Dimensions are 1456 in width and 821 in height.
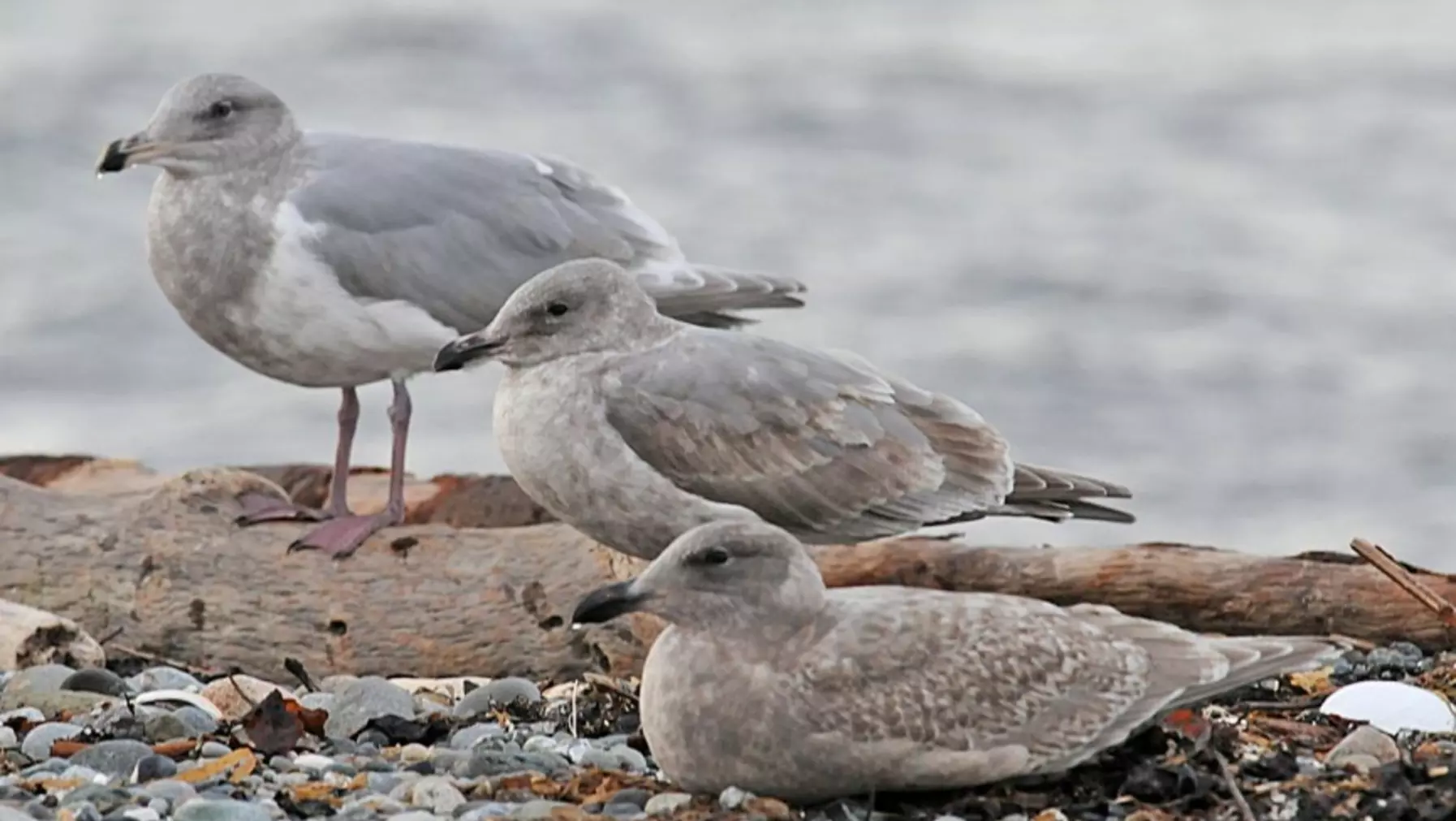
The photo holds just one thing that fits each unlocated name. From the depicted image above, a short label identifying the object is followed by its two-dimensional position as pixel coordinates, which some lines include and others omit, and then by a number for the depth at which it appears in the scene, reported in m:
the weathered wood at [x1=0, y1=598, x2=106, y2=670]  14.17
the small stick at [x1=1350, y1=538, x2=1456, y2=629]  13.37
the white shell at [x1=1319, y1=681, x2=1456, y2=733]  12.49
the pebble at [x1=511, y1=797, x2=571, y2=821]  11.00
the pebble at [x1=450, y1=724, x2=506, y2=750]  12.65
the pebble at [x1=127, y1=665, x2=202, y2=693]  14.09
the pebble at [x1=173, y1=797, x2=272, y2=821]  10.98
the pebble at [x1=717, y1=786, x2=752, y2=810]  11.07
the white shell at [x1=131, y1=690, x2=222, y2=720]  13.08
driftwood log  14.91
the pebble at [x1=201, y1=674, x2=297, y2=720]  13.38
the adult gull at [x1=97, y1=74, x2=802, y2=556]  16.42
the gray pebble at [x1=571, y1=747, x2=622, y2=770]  12.21
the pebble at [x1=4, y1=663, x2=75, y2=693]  13.40
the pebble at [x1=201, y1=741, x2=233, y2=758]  12.09
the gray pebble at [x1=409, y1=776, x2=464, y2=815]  11.36
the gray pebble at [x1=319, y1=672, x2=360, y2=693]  13.97
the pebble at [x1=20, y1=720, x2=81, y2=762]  12.23
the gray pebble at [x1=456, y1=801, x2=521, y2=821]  11.13
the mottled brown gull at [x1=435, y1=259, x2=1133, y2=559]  13.55
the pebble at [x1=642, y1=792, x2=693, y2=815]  11.20
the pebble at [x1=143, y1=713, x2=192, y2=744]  12.45
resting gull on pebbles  11.07
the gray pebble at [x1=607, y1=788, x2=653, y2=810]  11.37
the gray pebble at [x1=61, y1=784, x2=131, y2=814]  11.19
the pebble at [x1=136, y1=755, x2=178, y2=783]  11.72
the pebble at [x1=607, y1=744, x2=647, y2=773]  12.20
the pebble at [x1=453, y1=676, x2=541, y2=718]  13.55
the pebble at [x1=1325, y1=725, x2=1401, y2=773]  11.76
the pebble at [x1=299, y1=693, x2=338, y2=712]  13.30
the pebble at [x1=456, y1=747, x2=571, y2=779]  11.95
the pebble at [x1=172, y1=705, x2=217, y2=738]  12.62
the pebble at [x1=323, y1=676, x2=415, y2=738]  12.95
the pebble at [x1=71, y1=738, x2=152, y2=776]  11.86
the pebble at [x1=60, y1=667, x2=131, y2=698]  13.55
